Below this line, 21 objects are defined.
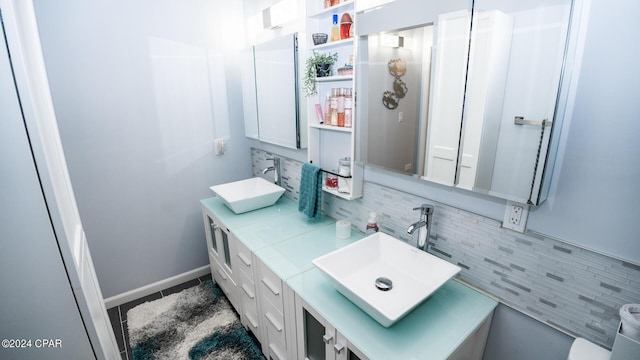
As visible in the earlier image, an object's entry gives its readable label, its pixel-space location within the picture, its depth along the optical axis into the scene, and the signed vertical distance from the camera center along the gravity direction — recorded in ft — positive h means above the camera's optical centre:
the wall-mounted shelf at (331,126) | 5.20 -0.32
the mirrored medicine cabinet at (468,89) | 3.11 +0.08
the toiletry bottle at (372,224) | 5.25 -2.14
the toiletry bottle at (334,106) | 5.42 -0.14
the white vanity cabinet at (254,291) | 4.82 -3.56
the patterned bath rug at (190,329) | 6.15 -5.00
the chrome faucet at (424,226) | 4.26 -1.78
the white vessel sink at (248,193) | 6.87 -2.31
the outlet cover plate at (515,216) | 3.52 -1.39
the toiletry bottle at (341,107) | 5.30 -0.16
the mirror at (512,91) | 3.04 +0.05
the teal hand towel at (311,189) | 6.04 -1.81
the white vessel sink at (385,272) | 3.65 -2.42
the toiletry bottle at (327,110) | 5.60 -0.23
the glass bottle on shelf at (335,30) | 5.24 +1.14
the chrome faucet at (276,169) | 7.81 -1.78
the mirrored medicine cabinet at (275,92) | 6.46 +0.15
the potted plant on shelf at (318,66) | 5.55 +0.58
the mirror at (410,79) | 3.79 +0.24
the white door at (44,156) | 2.20 -0.44
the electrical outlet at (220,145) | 8.34 -1.24
